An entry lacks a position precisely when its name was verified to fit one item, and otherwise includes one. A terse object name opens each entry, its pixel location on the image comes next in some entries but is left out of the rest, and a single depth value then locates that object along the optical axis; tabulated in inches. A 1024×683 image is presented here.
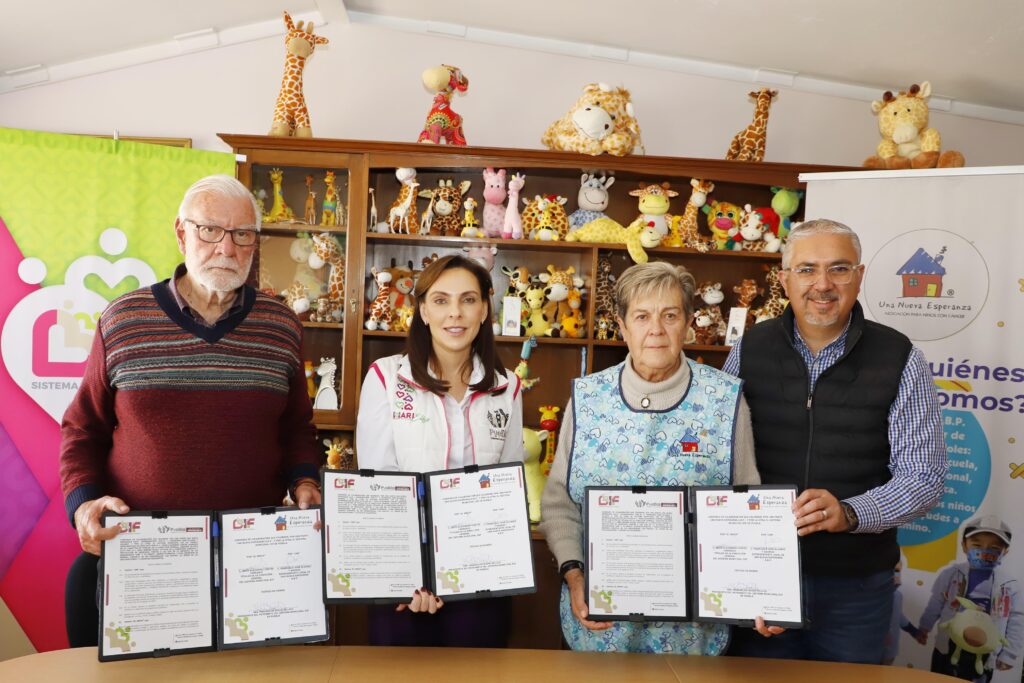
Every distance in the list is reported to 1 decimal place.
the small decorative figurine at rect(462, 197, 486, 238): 133.8
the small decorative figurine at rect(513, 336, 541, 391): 129.8
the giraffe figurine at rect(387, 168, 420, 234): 129.9
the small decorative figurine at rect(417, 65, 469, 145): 129.7
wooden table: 56.3
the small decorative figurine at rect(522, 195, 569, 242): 132.3
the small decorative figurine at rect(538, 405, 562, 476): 130.6
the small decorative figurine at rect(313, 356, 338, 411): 129.6
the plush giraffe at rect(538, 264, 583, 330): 133.7
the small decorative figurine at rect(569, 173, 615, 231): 135.6
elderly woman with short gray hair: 66.6
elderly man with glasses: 66.3
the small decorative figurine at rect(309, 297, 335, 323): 131.3
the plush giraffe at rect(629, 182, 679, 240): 134.7
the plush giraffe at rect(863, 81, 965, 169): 124.8
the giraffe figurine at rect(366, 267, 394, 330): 130.2
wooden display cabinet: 125.9
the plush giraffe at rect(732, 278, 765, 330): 140.2
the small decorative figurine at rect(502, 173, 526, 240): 132.3
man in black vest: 70.6
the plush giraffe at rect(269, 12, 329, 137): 127.7
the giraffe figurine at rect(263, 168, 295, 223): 129.1
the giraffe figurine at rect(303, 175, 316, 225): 129.4
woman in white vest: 73.9
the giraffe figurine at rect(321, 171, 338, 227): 129.3
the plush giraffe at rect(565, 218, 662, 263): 131.3
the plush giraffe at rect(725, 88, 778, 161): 134.6
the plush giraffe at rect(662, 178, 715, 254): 135.9
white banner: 107.5
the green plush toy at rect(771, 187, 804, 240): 133.7
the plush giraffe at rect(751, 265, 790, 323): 139.2
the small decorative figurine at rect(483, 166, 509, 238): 132.4
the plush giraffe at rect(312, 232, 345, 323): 130.5
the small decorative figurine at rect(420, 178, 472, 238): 133.0
